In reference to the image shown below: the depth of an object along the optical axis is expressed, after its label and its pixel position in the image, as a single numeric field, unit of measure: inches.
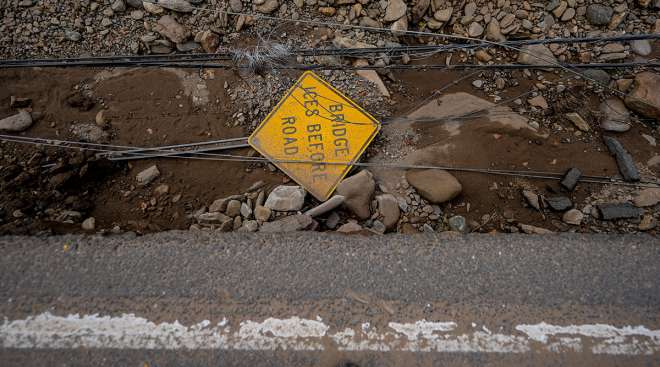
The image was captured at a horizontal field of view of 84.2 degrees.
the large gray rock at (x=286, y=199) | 101.0
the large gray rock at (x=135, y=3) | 124.5
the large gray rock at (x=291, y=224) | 92.7
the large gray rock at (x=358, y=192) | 102.7
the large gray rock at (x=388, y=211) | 103.0
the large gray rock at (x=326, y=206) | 100.0
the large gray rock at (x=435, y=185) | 105.7
